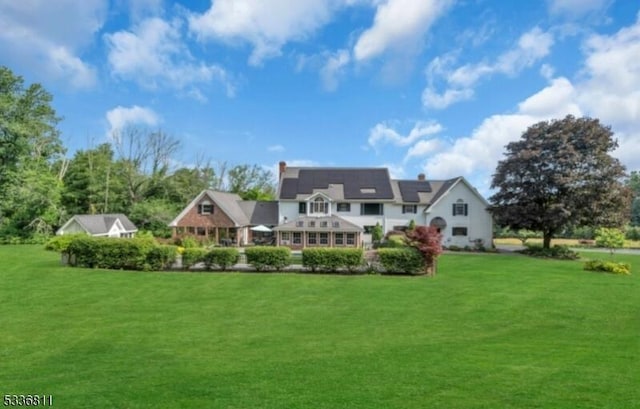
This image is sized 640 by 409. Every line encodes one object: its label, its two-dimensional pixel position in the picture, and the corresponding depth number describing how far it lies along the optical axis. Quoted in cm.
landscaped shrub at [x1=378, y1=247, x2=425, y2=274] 1933
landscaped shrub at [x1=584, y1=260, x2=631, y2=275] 2069
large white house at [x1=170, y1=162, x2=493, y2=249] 3375
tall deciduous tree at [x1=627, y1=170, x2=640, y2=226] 5869
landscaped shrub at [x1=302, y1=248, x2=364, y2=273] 1972
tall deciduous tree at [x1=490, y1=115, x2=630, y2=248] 2931
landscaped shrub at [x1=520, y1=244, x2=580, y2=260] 2827
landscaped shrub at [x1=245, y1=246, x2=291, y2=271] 1994
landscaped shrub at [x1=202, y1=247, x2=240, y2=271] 2041
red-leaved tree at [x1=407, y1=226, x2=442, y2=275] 1917
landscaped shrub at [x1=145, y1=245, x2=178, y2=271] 2017
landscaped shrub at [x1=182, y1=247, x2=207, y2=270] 2038
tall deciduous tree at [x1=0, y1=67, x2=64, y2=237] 3675
